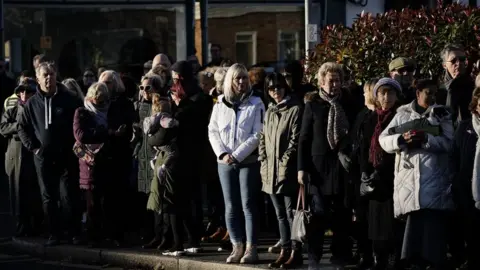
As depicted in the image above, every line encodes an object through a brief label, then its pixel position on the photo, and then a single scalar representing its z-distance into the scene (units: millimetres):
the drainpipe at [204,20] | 25312
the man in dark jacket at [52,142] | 14117
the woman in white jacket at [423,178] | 10516
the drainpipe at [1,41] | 23484
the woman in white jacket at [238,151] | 12180
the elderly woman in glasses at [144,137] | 13438
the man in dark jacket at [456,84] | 11555
